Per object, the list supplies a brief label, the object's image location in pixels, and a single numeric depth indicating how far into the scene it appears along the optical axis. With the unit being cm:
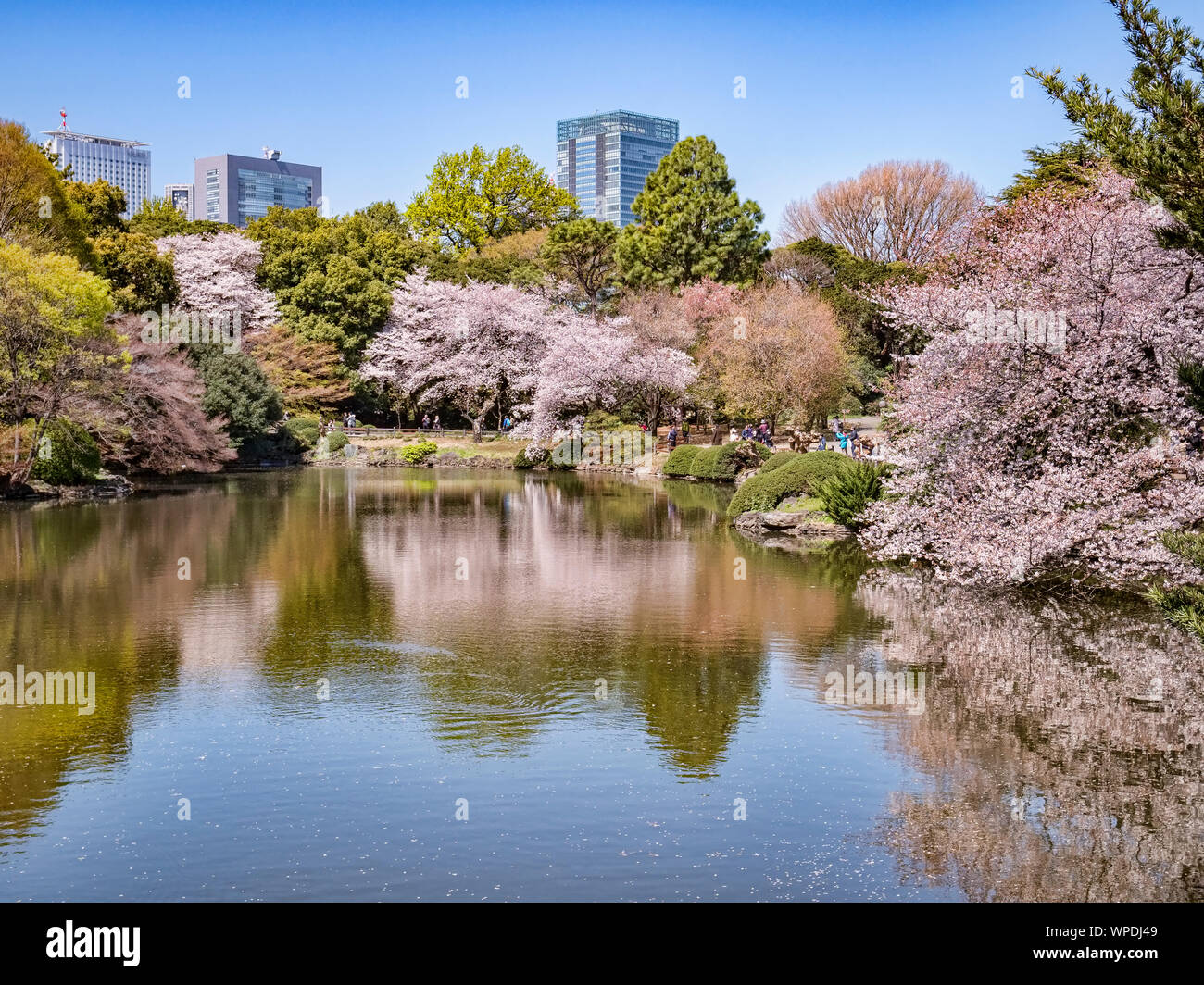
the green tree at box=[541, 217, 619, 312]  5550
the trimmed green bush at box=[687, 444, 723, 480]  3988
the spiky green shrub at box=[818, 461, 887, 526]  2302
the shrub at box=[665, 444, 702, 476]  4152
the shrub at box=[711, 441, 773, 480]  3888
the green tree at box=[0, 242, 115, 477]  2758
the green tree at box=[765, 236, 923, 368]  5397
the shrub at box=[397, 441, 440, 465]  4938
